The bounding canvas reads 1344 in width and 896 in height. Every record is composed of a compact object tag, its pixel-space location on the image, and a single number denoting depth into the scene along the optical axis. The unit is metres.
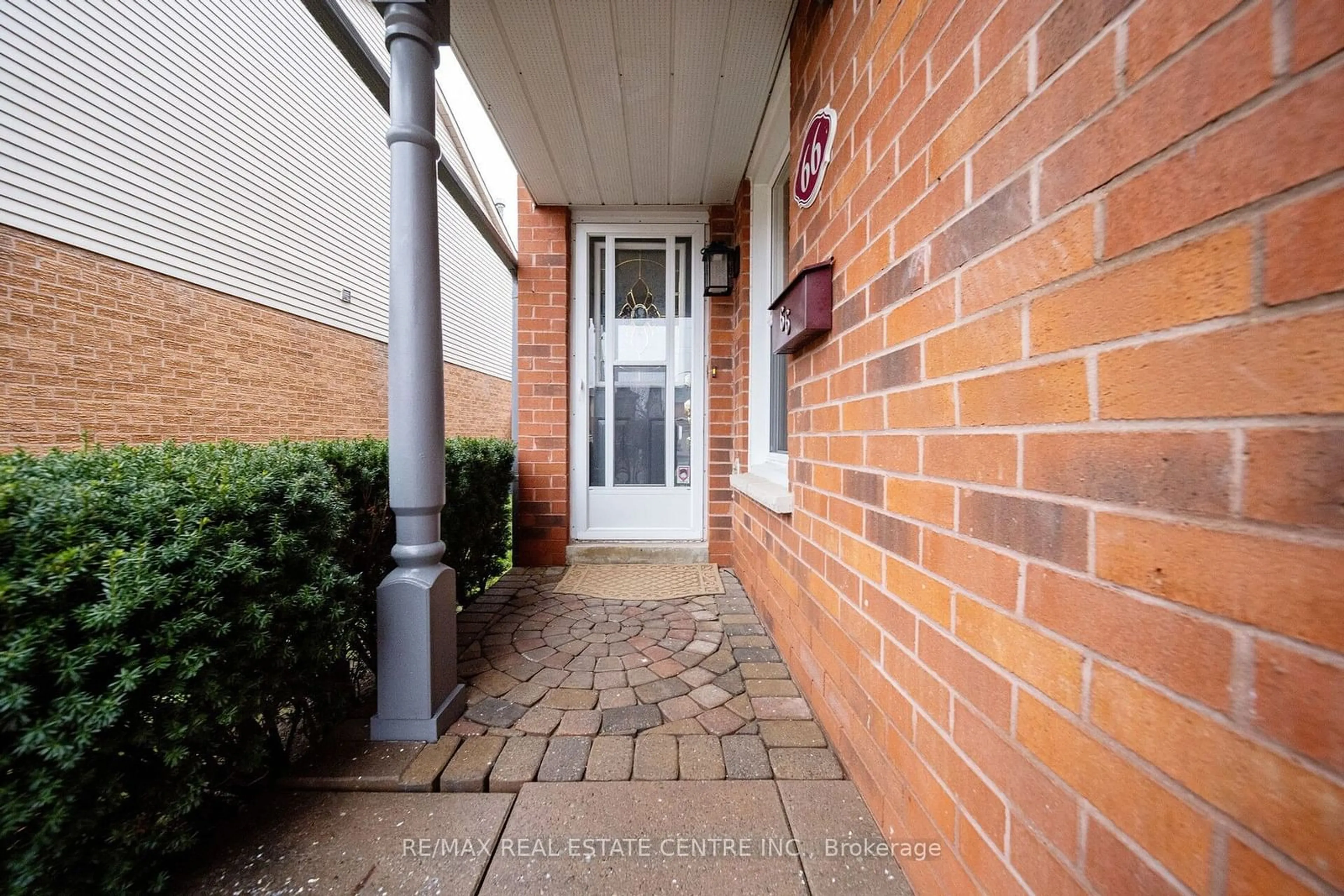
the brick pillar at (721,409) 3.46
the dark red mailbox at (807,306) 1.51
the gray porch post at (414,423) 1.51
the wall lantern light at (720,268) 3.29
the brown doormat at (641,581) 2.87
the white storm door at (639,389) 3.61
